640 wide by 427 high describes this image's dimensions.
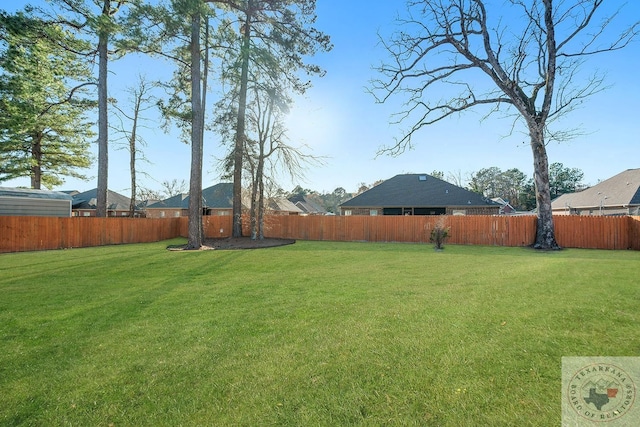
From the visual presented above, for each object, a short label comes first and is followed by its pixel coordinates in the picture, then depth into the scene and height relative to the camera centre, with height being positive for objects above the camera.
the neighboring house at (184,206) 31.09 +1.38
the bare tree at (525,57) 12.29 +7.34
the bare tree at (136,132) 21.22 +6.46
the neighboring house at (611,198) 22.84 +1.94
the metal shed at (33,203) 13.75 +0.77
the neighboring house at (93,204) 33.96 +1.76
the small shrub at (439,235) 12.64 -0.74
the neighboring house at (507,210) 32.72 +1.07
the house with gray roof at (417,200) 23.78 +1.67
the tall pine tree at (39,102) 13.22 +6.62
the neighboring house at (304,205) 44.94 +2.26
